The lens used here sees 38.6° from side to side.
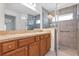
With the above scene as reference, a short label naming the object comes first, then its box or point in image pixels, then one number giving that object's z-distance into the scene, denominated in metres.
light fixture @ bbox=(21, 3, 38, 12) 2.57
